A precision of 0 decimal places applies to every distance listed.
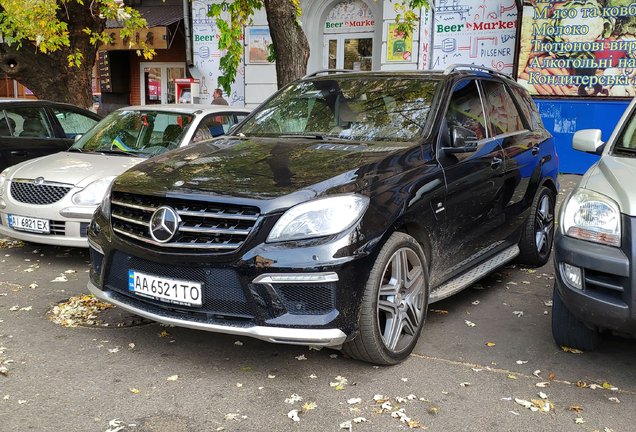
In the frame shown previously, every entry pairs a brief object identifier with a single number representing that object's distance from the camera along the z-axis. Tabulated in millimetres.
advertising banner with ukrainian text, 12391
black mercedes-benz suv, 3252
